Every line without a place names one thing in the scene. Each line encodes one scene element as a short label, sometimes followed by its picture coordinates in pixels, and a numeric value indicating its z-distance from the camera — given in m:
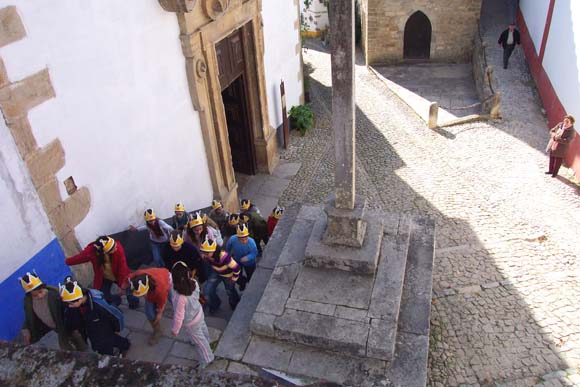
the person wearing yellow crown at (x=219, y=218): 6.87
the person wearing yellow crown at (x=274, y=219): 6.82
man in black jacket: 13.77
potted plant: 12.19
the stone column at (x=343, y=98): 4.45
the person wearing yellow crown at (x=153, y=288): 4.63
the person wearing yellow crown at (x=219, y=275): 5.14
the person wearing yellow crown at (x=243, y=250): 5.75
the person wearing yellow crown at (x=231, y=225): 6.23
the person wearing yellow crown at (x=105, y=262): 5.11
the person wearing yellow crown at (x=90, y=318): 4.32
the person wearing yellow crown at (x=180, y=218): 6.40
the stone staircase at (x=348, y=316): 4.69
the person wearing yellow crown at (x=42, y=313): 4.46
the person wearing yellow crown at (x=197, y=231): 5.70
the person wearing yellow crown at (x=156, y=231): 6.00
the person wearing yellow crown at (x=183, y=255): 5.38
